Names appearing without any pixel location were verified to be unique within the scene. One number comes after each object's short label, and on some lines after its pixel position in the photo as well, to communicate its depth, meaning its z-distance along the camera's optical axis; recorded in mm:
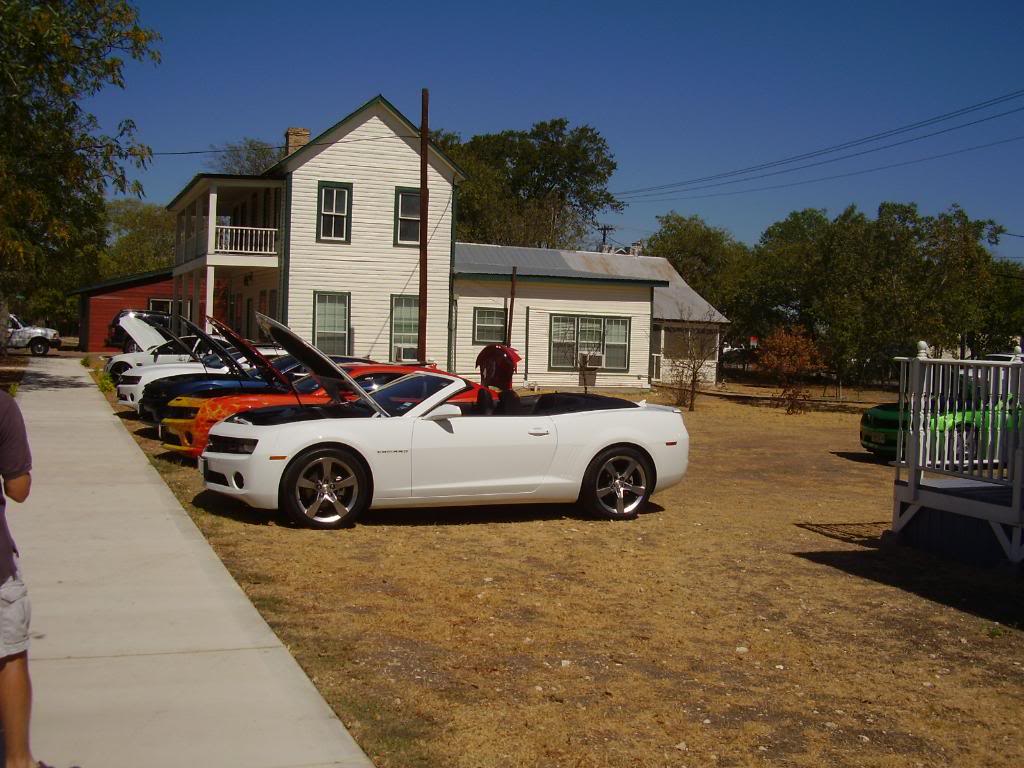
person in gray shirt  3674
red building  46500
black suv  28531
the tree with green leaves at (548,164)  66938
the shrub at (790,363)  29141
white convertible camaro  9141
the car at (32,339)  42969
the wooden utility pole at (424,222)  23922
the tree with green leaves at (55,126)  21156
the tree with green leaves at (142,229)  76188
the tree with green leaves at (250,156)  68750
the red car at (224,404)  12391
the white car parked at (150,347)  22312
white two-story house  28109
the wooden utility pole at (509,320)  27791
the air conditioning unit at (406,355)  29109
